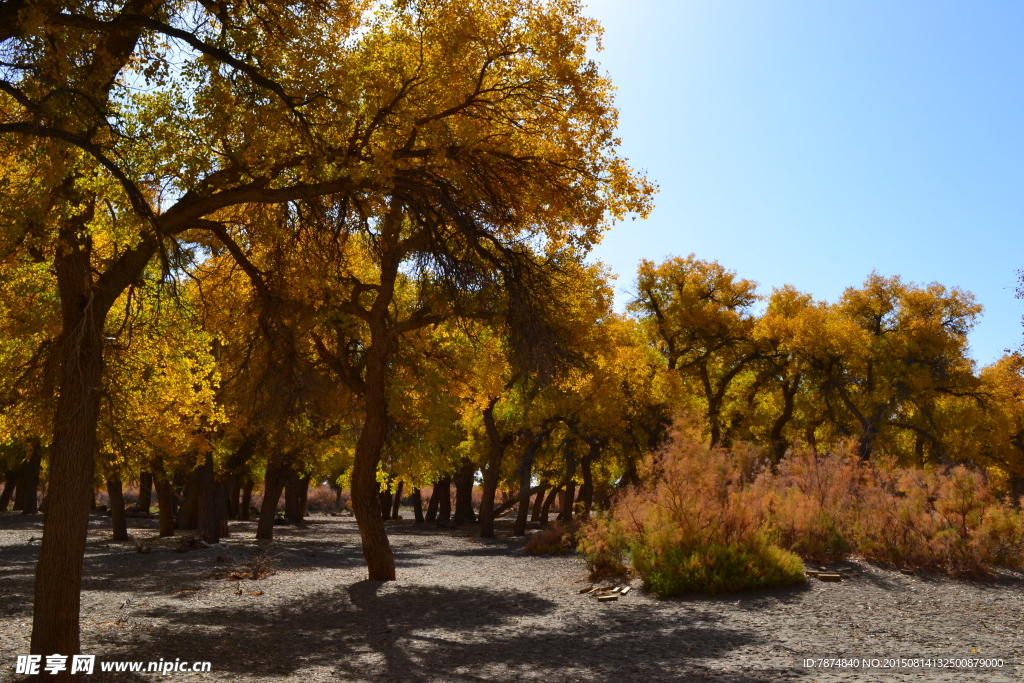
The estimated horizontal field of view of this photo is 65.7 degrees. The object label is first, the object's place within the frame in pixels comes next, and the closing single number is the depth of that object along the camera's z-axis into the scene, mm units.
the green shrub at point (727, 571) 10523
